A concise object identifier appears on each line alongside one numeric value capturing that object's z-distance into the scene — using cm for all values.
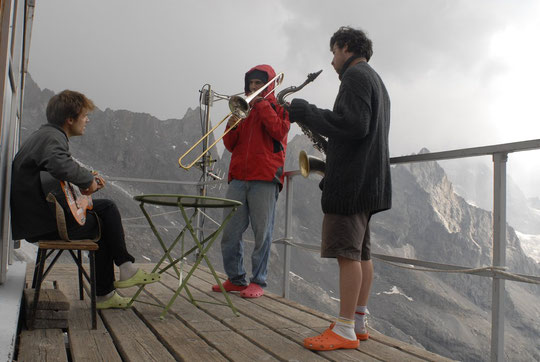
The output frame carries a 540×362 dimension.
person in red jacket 270
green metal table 202
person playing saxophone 168
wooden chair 171
